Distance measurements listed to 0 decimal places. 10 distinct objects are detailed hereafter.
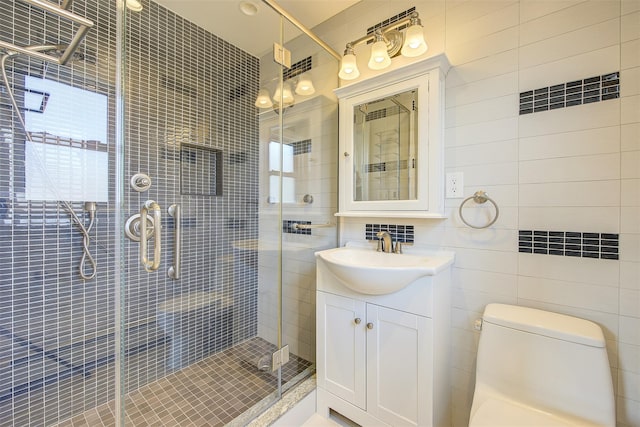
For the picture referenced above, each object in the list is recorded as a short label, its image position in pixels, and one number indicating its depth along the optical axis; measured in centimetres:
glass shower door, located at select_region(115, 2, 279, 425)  150
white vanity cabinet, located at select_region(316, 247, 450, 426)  111
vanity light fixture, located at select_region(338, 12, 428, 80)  130
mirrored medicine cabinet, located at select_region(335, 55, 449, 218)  131
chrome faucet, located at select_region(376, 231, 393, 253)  148
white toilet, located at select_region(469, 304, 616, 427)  88
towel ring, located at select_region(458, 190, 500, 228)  119
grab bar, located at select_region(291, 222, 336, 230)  178
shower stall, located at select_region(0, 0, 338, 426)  132
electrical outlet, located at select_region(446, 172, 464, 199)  129
